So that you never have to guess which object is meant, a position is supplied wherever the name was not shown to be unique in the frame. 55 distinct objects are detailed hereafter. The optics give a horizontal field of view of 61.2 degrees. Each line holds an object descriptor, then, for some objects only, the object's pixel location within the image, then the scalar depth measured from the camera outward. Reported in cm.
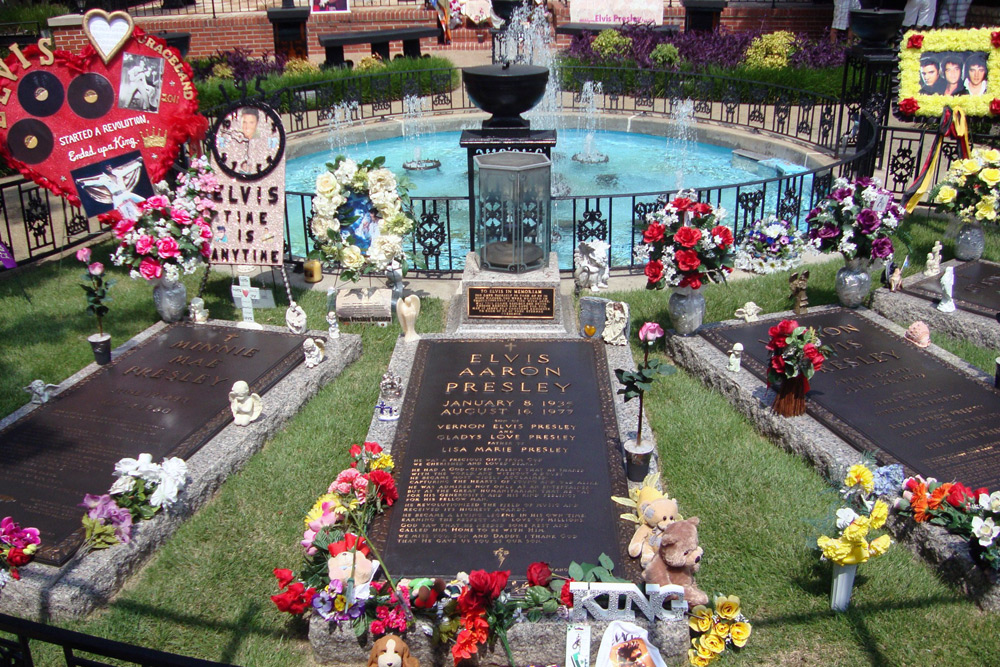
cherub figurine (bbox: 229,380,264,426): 636
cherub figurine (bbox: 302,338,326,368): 737
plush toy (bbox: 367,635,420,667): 430
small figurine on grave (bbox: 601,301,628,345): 757
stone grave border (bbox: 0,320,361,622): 487
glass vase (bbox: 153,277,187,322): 807
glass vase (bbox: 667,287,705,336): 765
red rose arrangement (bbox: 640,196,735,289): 726
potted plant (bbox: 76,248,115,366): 721
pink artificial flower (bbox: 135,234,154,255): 782
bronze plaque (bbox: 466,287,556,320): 798
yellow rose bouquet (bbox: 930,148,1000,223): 835
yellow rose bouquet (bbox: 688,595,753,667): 457
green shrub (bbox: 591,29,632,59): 1927
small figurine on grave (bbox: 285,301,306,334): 787
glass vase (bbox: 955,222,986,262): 873
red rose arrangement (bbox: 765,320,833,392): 616
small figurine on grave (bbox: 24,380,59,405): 661
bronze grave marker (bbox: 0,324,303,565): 548
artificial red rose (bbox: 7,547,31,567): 491
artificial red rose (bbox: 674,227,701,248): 716
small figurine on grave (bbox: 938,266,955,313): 783
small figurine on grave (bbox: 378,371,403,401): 649
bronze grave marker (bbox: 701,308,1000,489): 574
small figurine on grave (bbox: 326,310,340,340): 789
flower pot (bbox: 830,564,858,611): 480
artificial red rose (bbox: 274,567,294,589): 470
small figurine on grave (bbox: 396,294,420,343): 773
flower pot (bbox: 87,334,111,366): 720
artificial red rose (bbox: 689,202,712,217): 736
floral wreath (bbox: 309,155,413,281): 823
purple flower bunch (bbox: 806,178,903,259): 775
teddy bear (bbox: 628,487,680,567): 484
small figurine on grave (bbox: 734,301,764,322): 789
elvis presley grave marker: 496
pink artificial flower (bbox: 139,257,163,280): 783
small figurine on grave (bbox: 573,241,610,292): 899
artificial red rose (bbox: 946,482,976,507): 507
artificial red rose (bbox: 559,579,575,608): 450
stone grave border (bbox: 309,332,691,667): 457
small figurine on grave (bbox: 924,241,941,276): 838
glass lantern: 788
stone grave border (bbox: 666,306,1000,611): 494
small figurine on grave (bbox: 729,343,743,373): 710
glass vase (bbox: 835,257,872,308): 802
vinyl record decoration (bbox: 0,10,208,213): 888
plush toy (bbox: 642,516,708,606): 465
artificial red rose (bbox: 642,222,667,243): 735
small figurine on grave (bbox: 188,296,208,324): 816
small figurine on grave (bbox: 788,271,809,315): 791
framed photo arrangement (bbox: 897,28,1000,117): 1043
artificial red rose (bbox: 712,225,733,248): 725
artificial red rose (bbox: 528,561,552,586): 448
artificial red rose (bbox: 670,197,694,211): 738
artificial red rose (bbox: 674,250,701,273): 722
